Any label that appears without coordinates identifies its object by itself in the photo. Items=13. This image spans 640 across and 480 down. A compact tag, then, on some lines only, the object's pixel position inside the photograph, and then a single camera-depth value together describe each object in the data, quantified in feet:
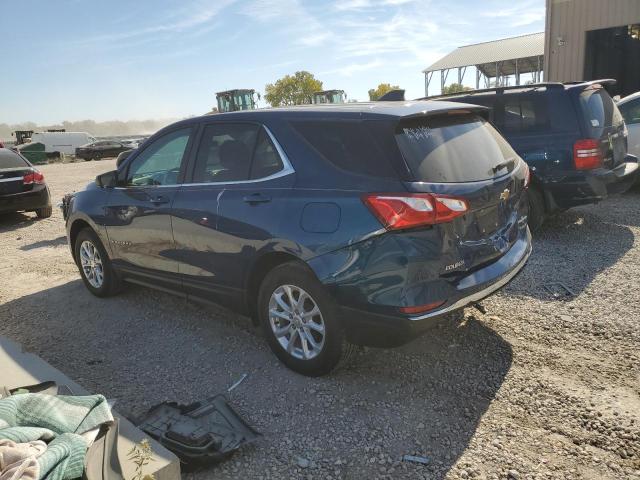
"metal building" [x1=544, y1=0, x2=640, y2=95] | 50.31
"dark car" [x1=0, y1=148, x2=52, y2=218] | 32.73
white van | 142.00
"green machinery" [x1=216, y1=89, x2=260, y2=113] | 113.19
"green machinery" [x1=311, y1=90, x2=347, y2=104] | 122.99
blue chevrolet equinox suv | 9.90
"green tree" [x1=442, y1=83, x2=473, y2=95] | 169.89
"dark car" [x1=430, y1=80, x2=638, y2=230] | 20.07
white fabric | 6.58
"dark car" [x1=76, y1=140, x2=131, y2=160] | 123.44
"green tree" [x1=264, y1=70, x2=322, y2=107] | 276.00
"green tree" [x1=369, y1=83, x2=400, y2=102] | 270.96
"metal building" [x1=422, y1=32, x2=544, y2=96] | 110.11
